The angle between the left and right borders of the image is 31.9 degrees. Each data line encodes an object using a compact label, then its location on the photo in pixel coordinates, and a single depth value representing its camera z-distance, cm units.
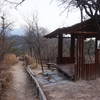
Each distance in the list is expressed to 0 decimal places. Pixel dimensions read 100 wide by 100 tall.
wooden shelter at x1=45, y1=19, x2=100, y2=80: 830
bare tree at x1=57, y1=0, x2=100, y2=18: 724
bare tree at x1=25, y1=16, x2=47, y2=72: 1979
